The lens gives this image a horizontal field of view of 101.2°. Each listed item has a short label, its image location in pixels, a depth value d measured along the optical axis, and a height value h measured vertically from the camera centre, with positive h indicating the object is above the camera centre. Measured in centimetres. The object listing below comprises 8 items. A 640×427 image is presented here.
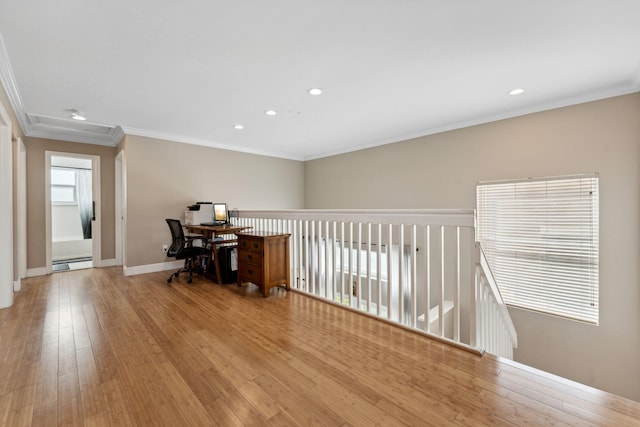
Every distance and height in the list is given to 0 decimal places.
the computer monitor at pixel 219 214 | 452 -1
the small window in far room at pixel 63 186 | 621 +69
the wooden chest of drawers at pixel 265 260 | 318 -59
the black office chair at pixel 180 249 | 384 -53
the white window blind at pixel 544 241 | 309 -39
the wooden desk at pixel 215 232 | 379 -29
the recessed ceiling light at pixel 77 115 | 354 +137
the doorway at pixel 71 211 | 600 +8
